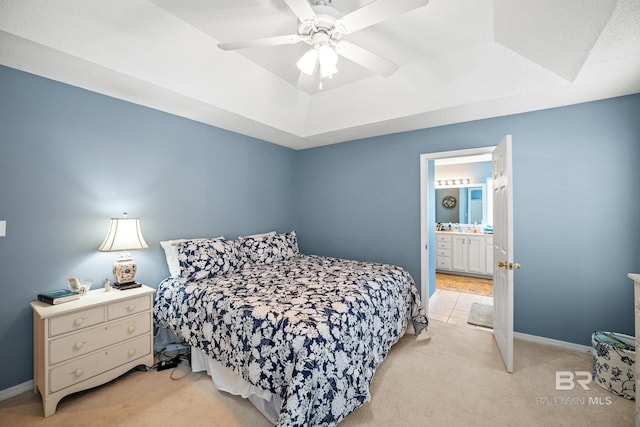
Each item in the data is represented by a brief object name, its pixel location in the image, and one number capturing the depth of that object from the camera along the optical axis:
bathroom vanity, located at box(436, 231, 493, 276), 4.92
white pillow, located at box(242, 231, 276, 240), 3.39
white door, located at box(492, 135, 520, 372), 2.17
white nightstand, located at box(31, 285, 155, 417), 1.76
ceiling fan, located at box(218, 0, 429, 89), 1.41
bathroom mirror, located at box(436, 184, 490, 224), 5.51
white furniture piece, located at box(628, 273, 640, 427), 1.46
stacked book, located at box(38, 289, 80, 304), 1.89
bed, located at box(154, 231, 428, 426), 1.54
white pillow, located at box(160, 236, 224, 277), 2.63
